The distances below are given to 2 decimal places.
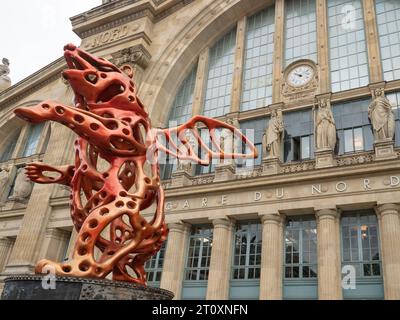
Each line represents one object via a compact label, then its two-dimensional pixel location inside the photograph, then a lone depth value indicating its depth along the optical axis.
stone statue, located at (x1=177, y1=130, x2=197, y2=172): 21.02
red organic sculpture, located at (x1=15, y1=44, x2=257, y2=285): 7.90
